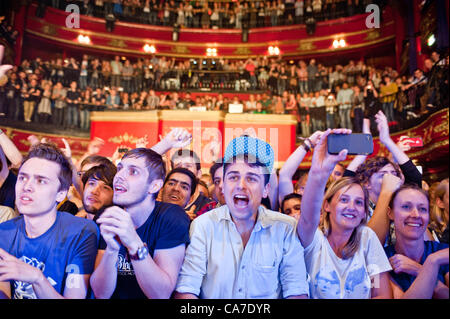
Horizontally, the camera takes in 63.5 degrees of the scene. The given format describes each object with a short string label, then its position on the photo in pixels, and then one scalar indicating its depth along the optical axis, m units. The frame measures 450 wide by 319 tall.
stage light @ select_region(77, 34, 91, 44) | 13.78
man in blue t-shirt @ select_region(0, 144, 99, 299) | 1.60
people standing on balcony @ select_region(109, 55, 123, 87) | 11.68
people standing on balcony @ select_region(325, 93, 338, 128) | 10.03
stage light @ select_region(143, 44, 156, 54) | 14.42
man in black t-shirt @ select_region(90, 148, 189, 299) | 1.52
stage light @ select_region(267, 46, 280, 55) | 14.23
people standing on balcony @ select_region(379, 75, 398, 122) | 8.75
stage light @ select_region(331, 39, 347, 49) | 13.77
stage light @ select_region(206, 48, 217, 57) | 14.74
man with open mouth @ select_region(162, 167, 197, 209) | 2.64
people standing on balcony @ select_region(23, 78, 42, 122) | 9.57
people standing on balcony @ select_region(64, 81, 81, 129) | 10.18
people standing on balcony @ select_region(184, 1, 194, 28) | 14.72
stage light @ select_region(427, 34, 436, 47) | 9.30
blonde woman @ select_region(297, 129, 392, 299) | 1.62
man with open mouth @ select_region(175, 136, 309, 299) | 1.67
